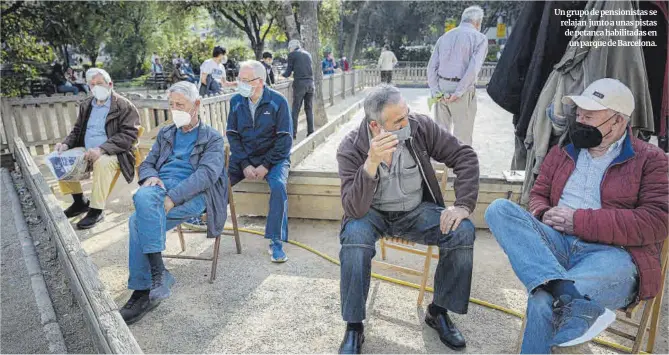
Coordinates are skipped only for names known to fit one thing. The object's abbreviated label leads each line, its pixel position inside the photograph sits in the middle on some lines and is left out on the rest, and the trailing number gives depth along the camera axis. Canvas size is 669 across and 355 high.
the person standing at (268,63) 11.49
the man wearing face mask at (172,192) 3.02
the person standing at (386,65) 18.22
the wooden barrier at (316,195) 4.10
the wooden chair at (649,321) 2.34
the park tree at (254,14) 22.08
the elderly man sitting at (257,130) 4.09
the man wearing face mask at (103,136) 4.55
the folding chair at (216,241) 3.51
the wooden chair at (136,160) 4.71
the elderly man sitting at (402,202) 2.54
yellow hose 2.59
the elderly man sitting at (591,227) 2.10
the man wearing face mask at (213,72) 9.02
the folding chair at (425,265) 2.94
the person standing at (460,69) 5.07
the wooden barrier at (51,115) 6.54
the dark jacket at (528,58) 2.99
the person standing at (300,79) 8.41
